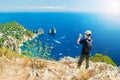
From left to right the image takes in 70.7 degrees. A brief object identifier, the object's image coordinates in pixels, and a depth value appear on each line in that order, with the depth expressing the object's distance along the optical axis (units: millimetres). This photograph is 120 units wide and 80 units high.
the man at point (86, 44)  4544
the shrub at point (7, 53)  5290
